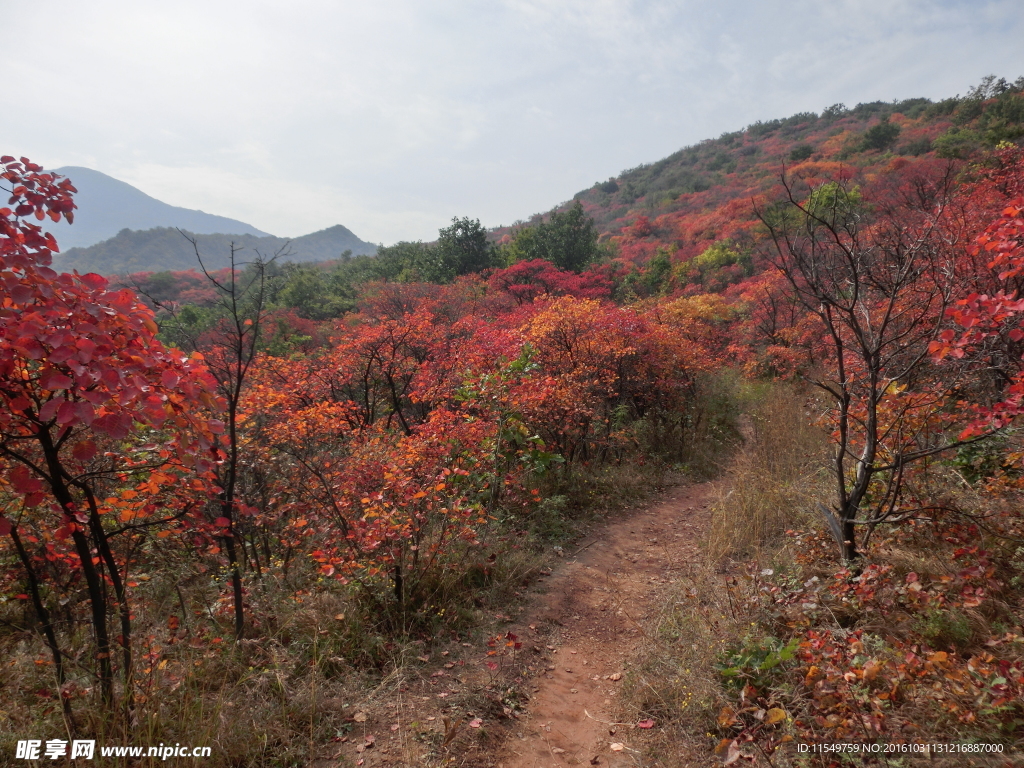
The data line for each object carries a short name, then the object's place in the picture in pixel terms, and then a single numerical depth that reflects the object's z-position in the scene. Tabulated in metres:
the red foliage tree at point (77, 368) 1.63
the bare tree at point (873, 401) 2.83
